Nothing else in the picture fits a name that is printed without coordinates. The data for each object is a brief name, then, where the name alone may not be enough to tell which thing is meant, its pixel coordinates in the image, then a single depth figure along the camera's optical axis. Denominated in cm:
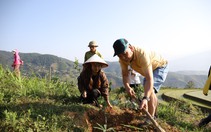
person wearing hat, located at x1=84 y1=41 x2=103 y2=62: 582
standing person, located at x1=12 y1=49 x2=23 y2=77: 993
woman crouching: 432
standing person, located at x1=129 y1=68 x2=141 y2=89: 577
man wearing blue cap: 297
